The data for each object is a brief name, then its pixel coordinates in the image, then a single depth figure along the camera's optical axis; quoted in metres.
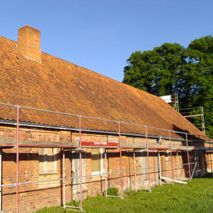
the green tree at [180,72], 29.49
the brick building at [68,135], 8.56
